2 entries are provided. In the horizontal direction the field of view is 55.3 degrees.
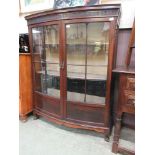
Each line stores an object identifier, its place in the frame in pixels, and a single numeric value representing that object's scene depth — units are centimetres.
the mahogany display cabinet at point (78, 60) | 160
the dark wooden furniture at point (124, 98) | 140
